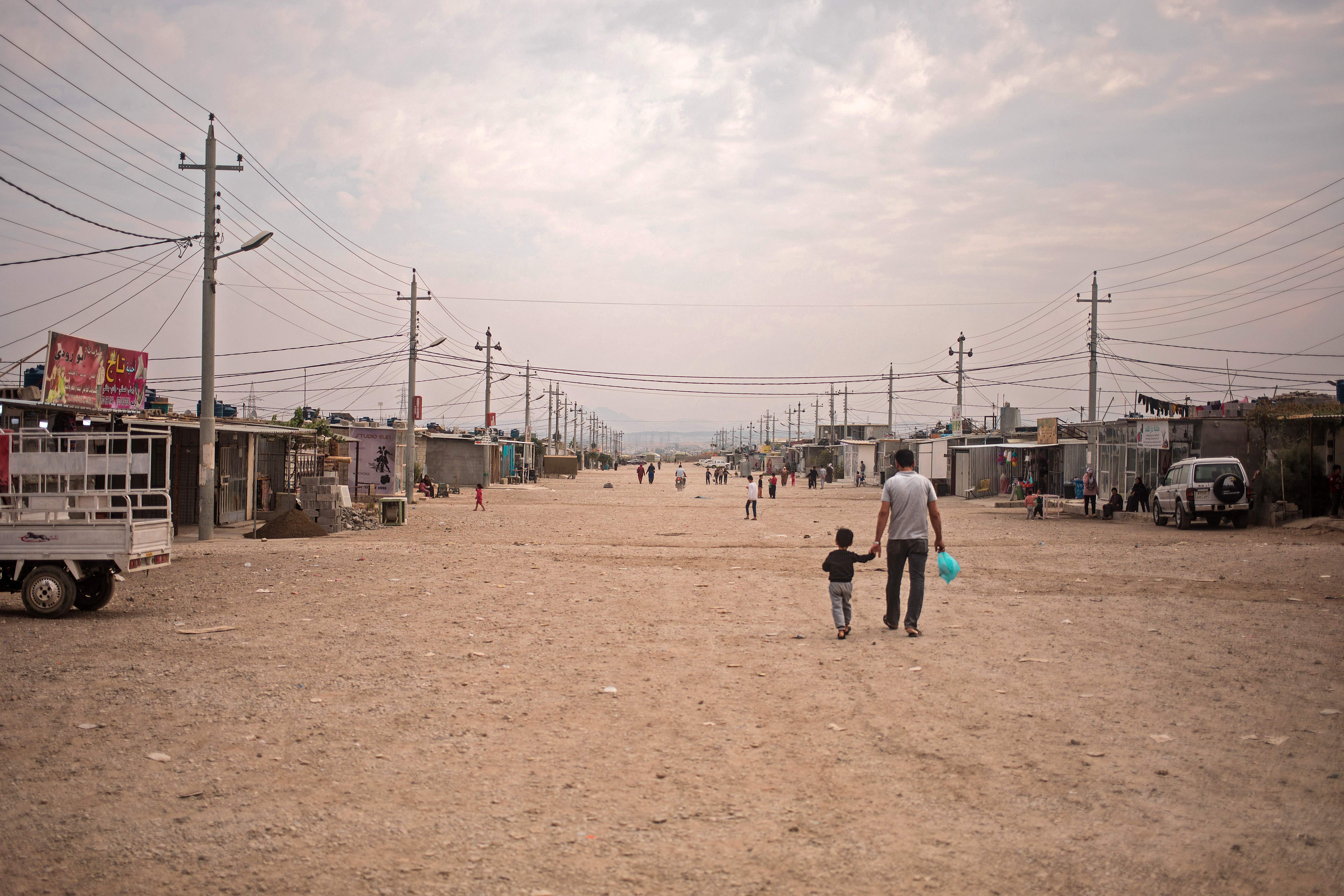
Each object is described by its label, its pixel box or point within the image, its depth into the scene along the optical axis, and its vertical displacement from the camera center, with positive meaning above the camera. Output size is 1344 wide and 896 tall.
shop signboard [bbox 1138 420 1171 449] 27.47 +1.08
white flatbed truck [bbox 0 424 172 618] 10.23 -0.80
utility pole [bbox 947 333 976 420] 58.88 +7.64
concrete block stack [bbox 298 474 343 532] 23.22 -1.03
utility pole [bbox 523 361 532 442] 75.25 +5.16
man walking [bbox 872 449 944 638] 9.02 -0.57
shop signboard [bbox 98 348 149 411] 19.56 +1.85
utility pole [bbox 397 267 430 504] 35.34 +1.40
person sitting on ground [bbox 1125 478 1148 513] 27.70 -0.92
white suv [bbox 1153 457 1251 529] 22.80 -0.62
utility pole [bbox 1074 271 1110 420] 37.97 +3.69
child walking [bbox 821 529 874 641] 8.92 -1.12
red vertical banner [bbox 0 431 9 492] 11.25 +0.02
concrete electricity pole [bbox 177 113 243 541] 19.48 +2.19
